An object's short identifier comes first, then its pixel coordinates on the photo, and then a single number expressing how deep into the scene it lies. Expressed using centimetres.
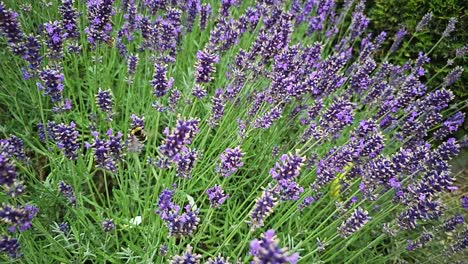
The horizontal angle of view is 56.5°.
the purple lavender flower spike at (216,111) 59
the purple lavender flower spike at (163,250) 48
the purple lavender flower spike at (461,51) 92
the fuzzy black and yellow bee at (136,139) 47
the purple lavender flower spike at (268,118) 62
